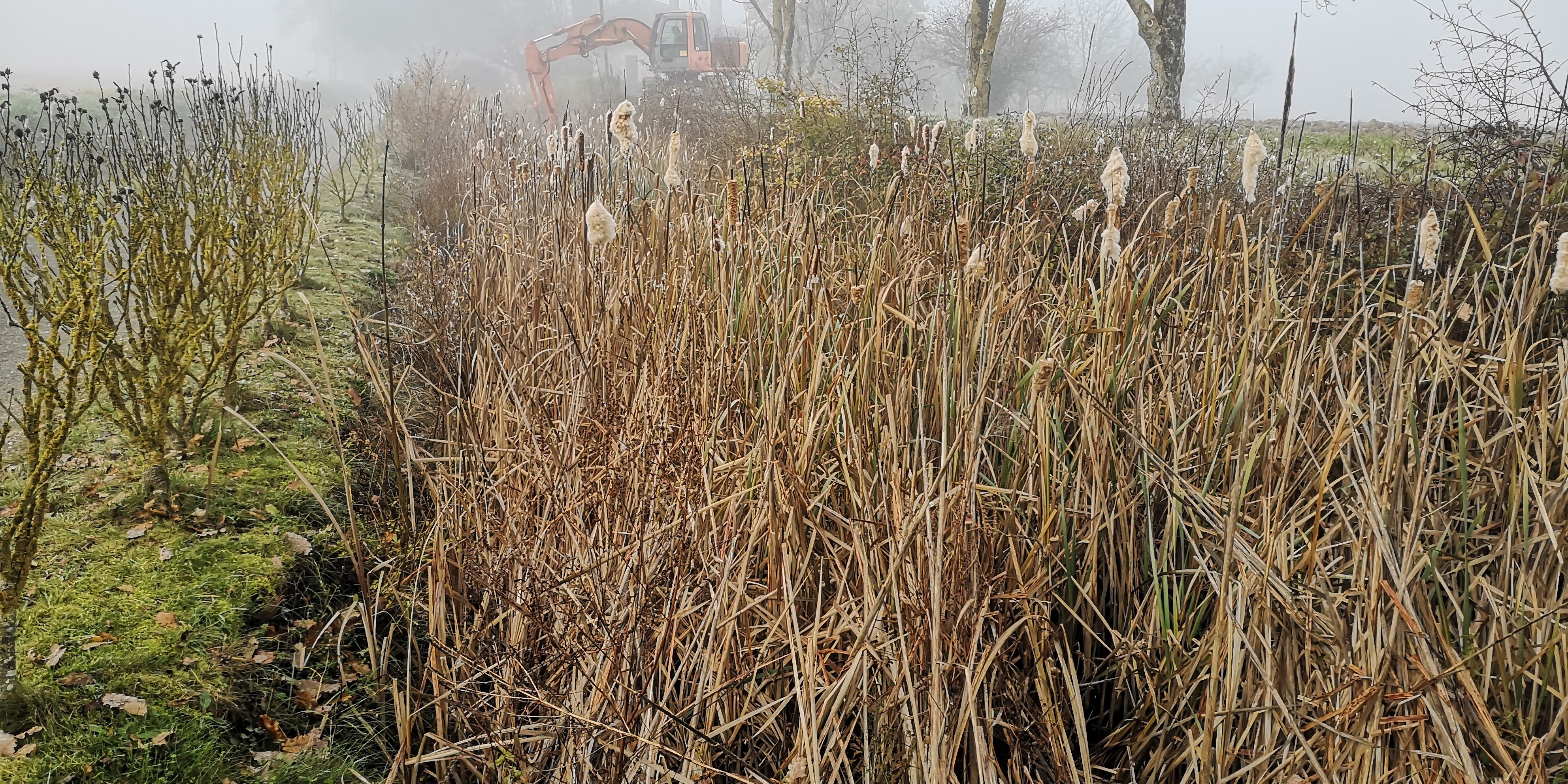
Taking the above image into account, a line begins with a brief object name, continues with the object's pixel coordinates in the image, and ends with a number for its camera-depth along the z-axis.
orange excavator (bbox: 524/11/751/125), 16.80
